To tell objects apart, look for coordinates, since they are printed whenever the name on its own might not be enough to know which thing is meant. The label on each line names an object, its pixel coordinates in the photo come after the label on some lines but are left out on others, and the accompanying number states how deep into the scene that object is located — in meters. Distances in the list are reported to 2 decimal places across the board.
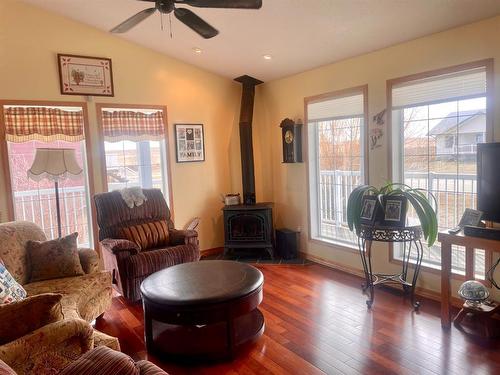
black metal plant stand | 3.21
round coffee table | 2.43
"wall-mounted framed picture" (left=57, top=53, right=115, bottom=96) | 4.16
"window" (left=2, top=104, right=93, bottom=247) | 3.98
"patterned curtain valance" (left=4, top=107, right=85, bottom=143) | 3.93
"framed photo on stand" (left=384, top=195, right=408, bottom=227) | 3.20
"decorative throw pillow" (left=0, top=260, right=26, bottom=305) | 2.12
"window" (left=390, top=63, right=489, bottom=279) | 3.11
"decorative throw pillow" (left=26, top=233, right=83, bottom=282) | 3.00
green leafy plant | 3.06
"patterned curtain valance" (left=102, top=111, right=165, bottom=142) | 4.48
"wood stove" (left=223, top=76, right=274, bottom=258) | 4.88
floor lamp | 3.57
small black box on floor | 4.90
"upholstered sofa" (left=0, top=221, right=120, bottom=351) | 2.80
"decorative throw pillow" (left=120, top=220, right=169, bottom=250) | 3.95
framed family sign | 4.98
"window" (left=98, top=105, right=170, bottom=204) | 4.51
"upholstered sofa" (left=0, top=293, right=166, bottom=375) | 1.72
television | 2.70
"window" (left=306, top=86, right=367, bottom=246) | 4.16
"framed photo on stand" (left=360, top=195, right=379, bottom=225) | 3.30
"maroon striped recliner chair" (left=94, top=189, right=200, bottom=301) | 3.54
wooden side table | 2.72
